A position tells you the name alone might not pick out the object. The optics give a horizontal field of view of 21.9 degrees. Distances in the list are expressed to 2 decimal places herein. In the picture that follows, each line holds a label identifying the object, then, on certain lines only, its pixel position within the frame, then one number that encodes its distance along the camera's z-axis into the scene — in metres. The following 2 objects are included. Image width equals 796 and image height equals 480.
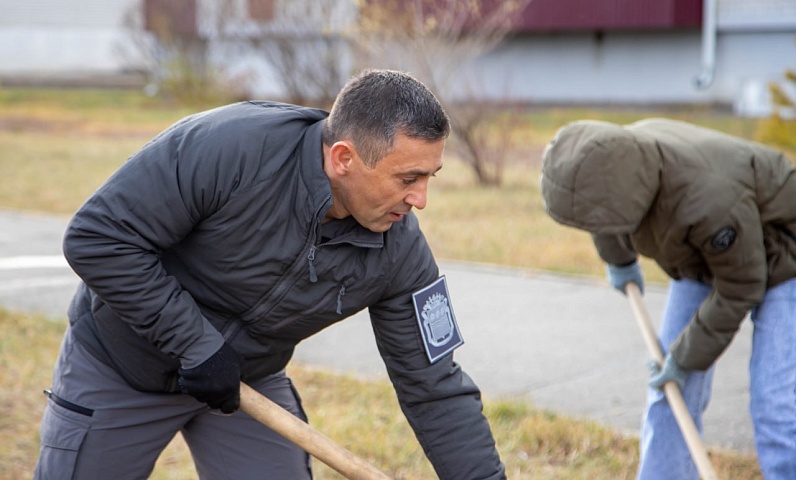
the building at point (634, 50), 38.11
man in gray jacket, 4.83
